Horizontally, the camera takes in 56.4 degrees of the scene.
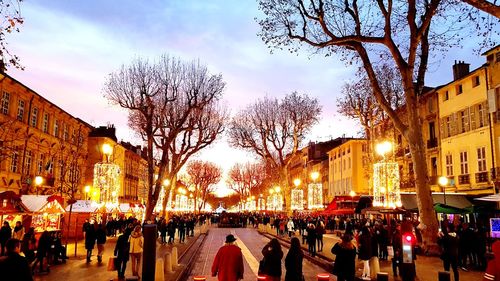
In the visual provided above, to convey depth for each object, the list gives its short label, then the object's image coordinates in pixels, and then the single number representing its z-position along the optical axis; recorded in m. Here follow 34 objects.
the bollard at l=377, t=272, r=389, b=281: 10.57
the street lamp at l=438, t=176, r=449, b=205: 25.92
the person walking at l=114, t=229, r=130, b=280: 15.12
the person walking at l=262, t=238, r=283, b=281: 9.59
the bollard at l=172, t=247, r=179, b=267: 18.33
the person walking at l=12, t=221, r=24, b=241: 19.73
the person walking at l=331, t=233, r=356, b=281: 10.31
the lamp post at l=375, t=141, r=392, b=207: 19.14
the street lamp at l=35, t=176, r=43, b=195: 27.29
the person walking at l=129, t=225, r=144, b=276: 15.31
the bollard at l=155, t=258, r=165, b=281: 13.92
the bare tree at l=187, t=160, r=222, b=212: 88.62
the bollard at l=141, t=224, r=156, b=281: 9.86
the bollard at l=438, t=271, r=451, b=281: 9.27
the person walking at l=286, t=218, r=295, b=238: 36.25
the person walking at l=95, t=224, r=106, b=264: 20.55
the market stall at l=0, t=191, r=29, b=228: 22.73
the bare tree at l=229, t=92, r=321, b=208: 45.16
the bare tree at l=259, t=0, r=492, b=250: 18.25
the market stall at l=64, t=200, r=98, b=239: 30.98
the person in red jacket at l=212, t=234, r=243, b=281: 9.44
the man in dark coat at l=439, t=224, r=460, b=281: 14.20
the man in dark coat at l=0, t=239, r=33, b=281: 6.21
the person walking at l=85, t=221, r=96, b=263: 20.48
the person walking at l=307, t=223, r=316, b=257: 23.96
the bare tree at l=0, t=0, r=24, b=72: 8.58
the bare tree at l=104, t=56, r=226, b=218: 29.48
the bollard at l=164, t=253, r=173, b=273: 16.94
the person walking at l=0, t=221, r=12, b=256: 19.70
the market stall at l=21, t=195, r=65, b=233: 24.36
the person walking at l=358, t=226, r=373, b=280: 14.85
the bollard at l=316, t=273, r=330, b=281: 9.12
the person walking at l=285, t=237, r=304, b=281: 9.63
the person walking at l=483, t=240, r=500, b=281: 7.52
